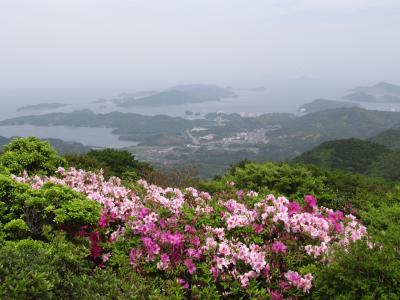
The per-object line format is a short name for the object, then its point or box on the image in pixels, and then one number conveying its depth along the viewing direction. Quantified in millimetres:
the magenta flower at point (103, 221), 5603
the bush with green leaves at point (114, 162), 14180
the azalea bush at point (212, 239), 4750
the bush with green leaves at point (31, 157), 9211
